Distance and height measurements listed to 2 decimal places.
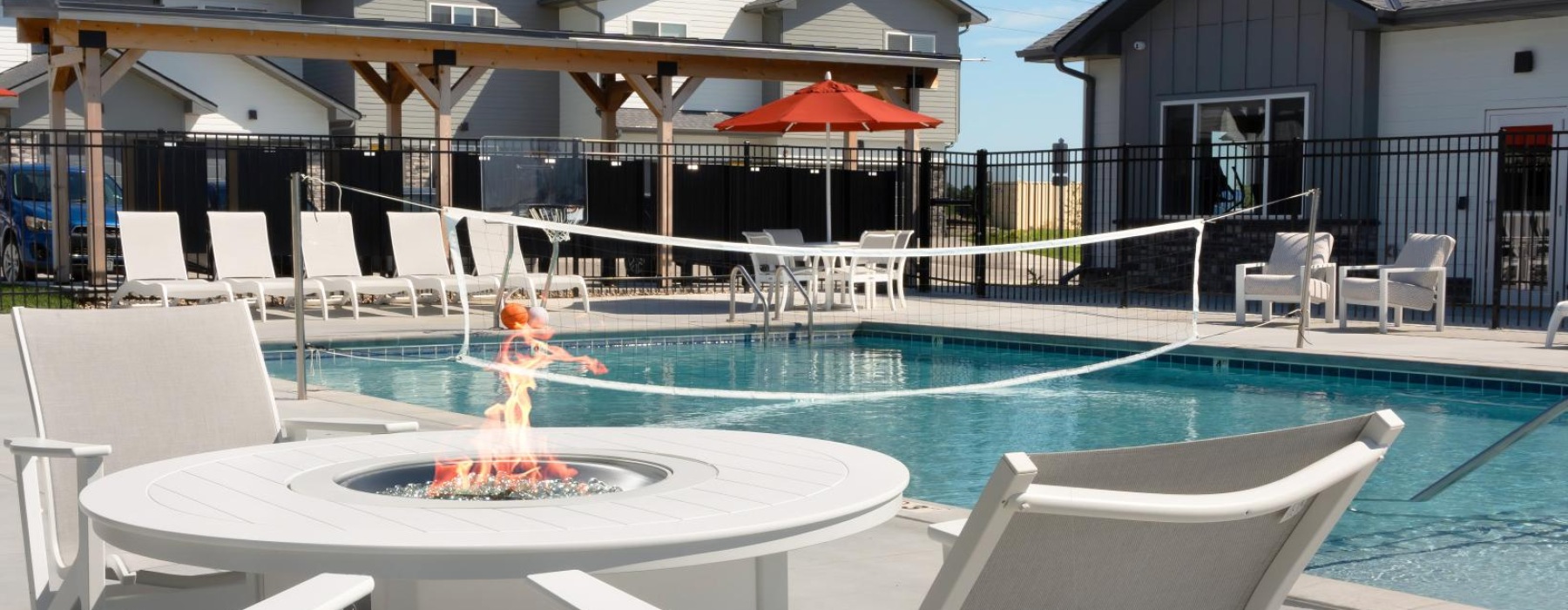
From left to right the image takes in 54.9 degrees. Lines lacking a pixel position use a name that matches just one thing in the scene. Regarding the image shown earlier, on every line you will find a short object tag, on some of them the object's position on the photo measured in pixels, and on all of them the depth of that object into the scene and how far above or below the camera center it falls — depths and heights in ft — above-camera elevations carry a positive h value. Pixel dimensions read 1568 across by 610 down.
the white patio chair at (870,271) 47.70 -0.90
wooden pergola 46.39 +6.79
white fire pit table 7.57 -1.49
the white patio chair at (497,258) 46.50 -0.45
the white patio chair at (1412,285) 40.37 -1.13
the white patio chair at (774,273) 45.88 -0.92
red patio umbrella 49.70 +4.31
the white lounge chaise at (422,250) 45.93 -0.19
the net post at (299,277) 26.09 -0.60
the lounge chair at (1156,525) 5.98 -1.22
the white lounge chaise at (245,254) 42.42 -0.31
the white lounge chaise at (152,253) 41.22 -0.24
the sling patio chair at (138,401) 10.66 -1.24
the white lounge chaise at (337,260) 43.62 -0.47
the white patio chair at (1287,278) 41.50 -0.98
